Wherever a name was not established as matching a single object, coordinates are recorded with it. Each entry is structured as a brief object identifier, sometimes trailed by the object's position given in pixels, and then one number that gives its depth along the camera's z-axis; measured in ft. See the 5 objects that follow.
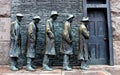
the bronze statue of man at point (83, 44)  25.82
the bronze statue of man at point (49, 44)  25.52
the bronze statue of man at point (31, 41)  25.70
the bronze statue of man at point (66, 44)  25.66
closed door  29.09
